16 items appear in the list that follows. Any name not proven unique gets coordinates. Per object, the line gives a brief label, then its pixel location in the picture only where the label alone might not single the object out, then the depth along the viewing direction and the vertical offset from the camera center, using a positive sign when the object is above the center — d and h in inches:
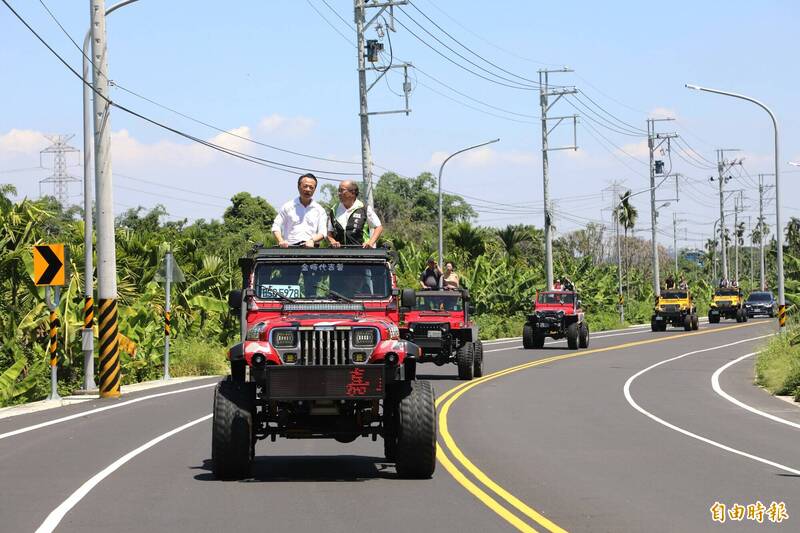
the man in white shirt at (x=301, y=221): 561.0 +31.2
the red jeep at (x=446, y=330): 1158.9 -41.9
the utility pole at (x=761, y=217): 4503.0 +257.9
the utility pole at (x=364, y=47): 1761.8 +354.5
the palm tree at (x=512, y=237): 2898.6 +116.3
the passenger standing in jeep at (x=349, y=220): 560.4 +31.6
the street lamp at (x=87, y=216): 1013.2 +64.7
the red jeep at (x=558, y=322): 1787.6 -54.2
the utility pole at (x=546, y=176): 2493.8 +233.2
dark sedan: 3393.2 -60.9
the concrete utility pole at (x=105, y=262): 982.4 +23.3
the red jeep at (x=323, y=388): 475.8 -39.7
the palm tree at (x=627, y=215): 3690.9 +211.1
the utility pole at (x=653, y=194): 3137.3 +242.4
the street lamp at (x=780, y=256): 1483.8 +31.6
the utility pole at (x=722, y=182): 4283.2 +360.2
